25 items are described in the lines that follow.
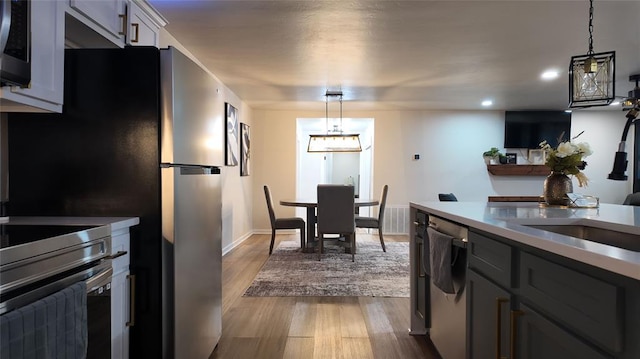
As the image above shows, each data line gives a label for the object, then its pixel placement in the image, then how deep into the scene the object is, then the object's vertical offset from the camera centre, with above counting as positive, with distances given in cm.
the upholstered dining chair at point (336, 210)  413 -41
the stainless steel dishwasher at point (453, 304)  160 -67
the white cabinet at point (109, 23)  142 +71
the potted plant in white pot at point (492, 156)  617 +42
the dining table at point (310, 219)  462 -60
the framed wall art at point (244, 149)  546 +47
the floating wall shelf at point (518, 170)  618 +16
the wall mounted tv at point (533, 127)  614 +96
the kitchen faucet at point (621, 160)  251 +15
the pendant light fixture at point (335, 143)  506 +52
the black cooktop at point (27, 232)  95 -19
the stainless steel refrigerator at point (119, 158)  149 +8
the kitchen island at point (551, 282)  74 -29
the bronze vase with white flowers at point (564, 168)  193 +6
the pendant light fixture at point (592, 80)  186 +57
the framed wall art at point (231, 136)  463 +59
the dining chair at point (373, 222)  478 -64
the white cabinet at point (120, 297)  134 -51
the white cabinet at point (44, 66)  114 +40
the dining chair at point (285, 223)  466 -65
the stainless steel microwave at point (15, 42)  99 +41
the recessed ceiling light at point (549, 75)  391 +125
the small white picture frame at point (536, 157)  625 +41
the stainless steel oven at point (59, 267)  86 -28
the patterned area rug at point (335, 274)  319 -108
